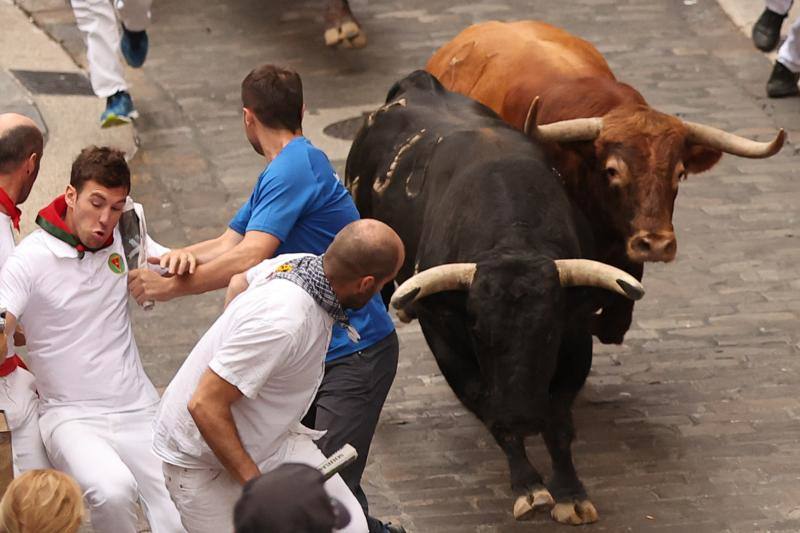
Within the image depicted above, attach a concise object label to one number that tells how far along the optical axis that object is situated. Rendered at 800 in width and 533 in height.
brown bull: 16.02
